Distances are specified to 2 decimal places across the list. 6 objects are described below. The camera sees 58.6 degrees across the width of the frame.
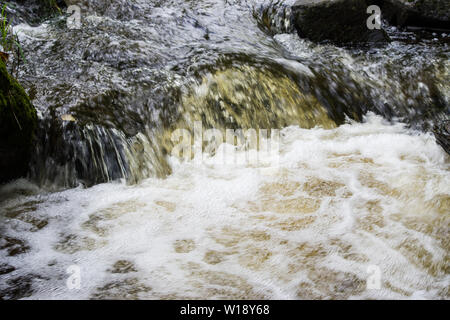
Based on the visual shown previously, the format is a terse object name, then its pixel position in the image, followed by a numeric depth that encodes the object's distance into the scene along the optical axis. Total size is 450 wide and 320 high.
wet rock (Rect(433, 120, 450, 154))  3.97
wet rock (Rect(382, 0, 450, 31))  6.22
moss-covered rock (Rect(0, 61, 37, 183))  2.88
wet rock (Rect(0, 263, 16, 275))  2.40
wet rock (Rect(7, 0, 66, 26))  5.65
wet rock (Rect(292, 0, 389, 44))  5.67
